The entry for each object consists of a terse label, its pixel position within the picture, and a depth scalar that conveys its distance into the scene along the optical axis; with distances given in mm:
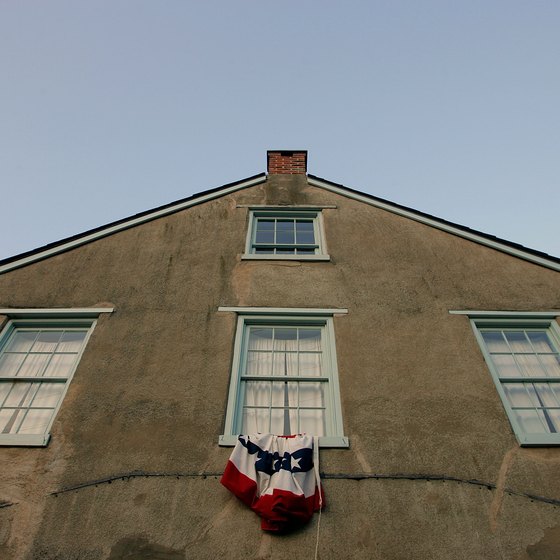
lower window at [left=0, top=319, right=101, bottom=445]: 5887
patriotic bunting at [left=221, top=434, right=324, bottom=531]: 4754
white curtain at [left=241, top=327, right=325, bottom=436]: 5898
